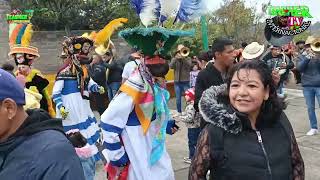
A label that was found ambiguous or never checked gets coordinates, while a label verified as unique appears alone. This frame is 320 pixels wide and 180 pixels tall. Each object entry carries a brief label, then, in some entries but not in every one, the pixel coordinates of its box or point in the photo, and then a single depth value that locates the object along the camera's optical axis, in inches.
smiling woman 67.7
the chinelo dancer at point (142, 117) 98.9
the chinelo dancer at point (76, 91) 163.6
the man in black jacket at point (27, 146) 48.9
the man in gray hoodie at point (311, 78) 204.7
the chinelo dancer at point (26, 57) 155.7
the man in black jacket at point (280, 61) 187.0
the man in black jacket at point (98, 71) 262.5
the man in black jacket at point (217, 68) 126.3
